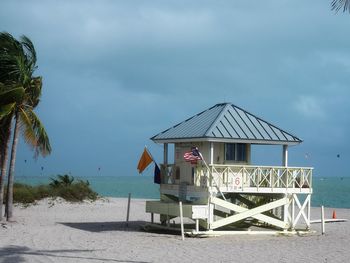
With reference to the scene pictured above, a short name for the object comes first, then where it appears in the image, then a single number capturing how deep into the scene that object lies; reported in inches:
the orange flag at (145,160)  1044.5
